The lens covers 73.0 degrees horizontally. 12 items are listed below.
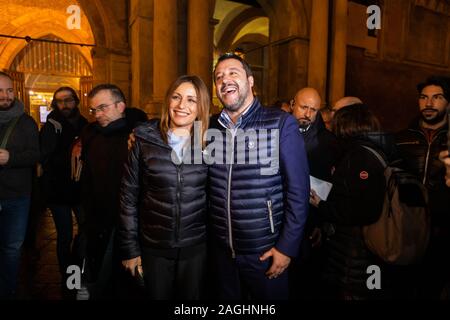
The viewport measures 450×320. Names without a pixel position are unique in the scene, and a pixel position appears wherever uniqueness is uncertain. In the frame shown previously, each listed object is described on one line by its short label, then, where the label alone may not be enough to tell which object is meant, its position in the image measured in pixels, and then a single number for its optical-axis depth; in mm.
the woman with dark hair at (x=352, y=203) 2080
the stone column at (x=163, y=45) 6914
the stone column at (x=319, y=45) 8492
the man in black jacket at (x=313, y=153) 2773
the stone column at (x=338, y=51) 8791
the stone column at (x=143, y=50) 7633
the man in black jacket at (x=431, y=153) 2238
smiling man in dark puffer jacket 1802
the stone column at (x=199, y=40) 7176
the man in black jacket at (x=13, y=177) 2557
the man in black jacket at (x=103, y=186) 2242
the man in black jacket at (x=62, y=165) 3187
